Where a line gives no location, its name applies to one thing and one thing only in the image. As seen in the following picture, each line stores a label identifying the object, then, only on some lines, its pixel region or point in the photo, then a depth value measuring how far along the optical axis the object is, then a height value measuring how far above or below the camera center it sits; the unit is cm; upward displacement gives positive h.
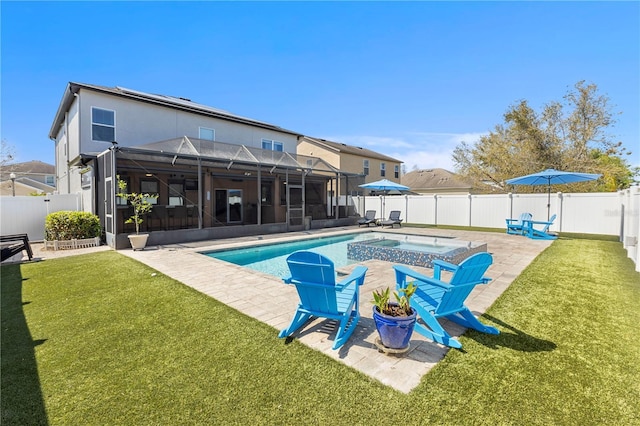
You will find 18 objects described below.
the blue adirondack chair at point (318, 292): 311 -100
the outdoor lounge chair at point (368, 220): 1715 -94
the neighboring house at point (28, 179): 2583 +272
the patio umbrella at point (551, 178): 1136 +112
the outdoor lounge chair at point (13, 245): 722 -112
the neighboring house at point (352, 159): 2412 +413
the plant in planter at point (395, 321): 287 -118
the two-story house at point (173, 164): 1154 +191
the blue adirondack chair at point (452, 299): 315 -115
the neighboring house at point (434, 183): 3188 +272
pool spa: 756 -149
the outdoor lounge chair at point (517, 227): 1286 -104
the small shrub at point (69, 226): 988 -77
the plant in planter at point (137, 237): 925 -108
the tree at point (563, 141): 1880 +455
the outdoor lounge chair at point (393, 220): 1628 -92
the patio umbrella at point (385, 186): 1614 +105
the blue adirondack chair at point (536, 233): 1183 -122
